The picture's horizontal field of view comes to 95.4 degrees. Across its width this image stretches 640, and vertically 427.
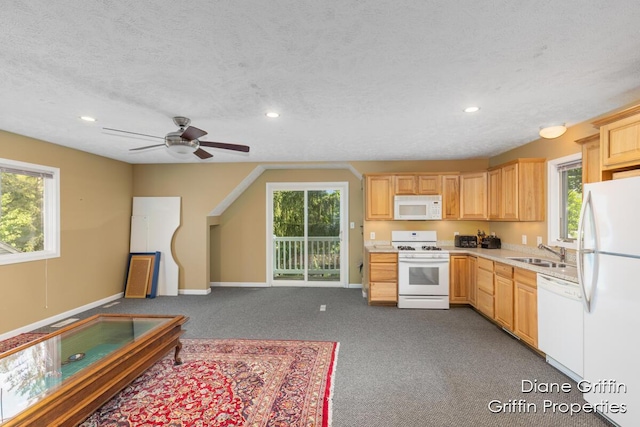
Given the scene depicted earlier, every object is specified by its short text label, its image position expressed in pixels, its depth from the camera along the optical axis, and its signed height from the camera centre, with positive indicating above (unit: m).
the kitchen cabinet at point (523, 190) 3.83 +0.32
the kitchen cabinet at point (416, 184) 5.02 +0.52
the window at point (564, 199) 3.45 +0.18
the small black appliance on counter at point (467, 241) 4.98 -0.47
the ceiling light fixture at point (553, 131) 3.13 +0.90
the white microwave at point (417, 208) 4.98 +0.10
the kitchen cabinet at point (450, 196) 4.98 +0.30
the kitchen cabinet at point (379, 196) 5.07 +0.31
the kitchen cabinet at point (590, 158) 2.60 +0.51
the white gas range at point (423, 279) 4.56 -1.02
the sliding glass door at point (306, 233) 5.99 -0.40
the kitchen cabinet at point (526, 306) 3.01 -1.00
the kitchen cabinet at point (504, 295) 3.43 -0.99
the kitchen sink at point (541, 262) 3.22 -0.57
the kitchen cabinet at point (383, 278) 4.67 -1.03
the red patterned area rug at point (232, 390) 2.08 -1.46
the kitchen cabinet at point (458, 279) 4.61 -1.04
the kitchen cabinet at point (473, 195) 4.75 +0.31
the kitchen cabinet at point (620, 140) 2.10 +0.56
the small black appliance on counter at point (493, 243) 4.78 -0.48
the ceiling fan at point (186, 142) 2.72 +0.71
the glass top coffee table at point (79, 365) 1.66 -1.08
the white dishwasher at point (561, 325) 2.41 -0.99
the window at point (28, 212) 3.54 +0.03
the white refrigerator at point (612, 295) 1.83 -0.55
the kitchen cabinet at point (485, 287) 3.87 -1.01
